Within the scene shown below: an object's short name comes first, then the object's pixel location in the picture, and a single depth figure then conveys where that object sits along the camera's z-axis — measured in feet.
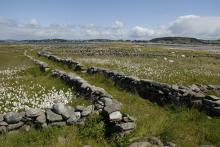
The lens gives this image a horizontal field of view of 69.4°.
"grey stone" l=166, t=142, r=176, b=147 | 16.10
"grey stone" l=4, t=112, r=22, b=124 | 18.61
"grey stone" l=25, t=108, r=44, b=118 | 18.78
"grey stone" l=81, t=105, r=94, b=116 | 19.47
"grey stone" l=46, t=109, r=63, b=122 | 18.59
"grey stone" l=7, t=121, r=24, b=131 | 18.46
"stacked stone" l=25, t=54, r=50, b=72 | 52.24
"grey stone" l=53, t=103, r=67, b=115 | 19.15
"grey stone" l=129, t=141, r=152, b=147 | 15.88
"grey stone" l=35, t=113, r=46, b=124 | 18.47
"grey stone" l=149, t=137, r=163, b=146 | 16.27
